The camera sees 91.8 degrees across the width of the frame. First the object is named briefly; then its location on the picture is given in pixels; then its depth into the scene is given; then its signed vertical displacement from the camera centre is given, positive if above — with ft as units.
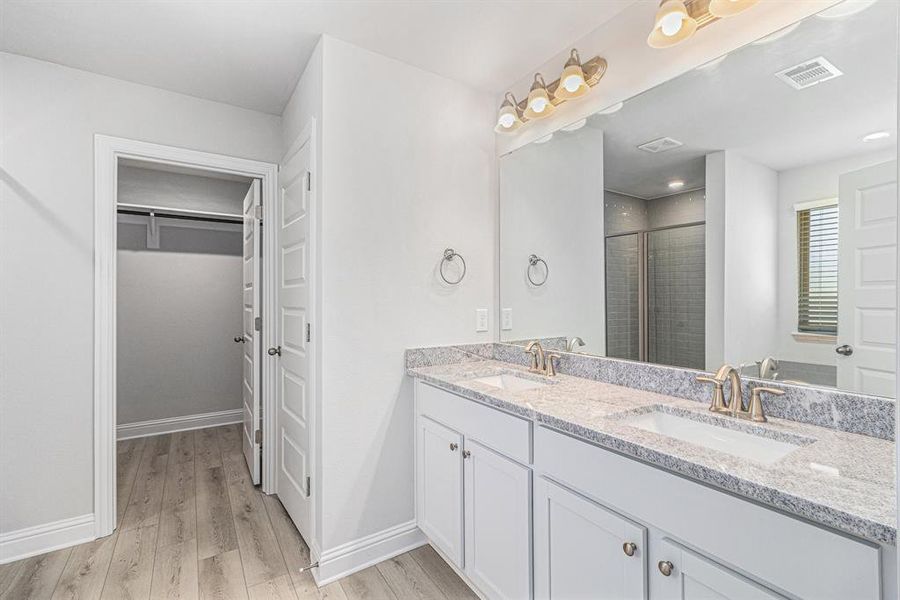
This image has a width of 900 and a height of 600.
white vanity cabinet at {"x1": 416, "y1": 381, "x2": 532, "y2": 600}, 4.85 -2.43
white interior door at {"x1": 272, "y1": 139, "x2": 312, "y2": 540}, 6.95 -0.68
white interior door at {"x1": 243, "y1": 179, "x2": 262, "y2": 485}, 9.01 -0.70
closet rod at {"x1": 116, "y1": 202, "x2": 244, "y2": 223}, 11.37 +2.39
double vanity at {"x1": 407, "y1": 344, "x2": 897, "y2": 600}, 2.62 -1.56
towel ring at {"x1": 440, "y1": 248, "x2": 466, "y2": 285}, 7.41 +0.74
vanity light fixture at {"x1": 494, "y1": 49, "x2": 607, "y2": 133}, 6.04 +3.07
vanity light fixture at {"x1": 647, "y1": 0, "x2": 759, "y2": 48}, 4.65 +3.02
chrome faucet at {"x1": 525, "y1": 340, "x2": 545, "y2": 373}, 6.73 -0.88
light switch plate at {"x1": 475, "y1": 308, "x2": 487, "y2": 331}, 7.79 -0.36
